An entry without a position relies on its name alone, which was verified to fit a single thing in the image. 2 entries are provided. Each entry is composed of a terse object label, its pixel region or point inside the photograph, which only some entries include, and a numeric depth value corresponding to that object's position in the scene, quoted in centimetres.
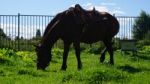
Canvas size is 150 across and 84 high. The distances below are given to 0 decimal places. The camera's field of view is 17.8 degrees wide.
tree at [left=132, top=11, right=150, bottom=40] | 3033
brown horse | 1395
